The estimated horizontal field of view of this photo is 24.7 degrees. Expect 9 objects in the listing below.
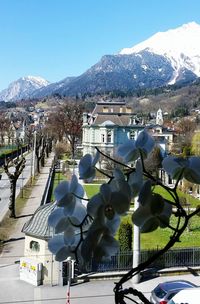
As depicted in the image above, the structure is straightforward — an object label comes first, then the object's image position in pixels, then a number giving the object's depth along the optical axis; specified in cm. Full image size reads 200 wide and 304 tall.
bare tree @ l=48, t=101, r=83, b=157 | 6638
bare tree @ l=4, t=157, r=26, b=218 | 2536
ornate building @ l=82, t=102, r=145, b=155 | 4641
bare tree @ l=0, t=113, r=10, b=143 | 9431
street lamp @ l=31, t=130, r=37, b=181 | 4370
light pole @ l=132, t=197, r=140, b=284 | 1535
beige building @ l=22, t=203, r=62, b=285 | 1535
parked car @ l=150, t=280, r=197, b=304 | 1290
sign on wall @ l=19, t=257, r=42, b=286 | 1504
